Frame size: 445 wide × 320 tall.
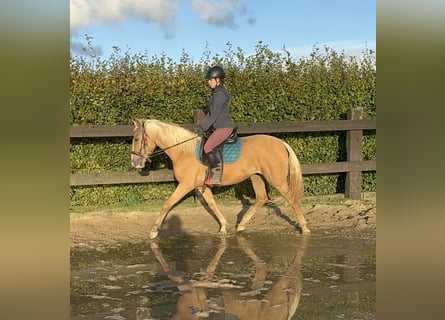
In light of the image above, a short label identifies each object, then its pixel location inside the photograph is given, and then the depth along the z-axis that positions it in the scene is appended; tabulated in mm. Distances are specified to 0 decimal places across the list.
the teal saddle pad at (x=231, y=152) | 8023
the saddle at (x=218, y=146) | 7902
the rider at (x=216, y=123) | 7516
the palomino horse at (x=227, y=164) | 8016
